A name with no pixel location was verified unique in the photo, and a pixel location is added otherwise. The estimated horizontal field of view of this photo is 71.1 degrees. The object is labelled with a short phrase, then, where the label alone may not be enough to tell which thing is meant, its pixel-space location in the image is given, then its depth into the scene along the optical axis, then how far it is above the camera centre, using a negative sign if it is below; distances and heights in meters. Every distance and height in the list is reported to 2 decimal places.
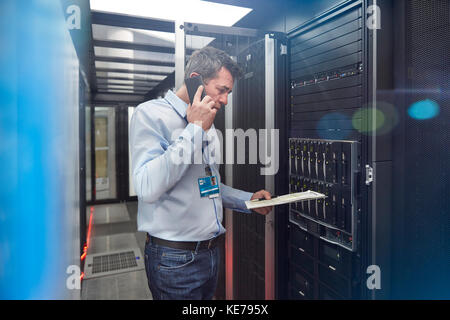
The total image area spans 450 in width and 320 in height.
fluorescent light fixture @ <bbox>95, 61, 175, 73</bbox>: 3.88 +1.13
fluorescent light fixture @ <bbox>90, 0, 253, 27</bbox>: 2.01 +0.97
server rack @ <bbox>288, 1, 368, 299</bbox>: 1.52 +0.02
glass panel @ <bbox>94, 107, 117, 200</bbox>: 7.78 -0.02
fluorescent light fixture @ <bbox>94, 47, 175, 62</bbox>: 3.32 +1.10
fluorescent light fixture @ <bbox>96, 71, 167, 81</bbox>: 4.51 +1.21
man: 1.21 -0.15
